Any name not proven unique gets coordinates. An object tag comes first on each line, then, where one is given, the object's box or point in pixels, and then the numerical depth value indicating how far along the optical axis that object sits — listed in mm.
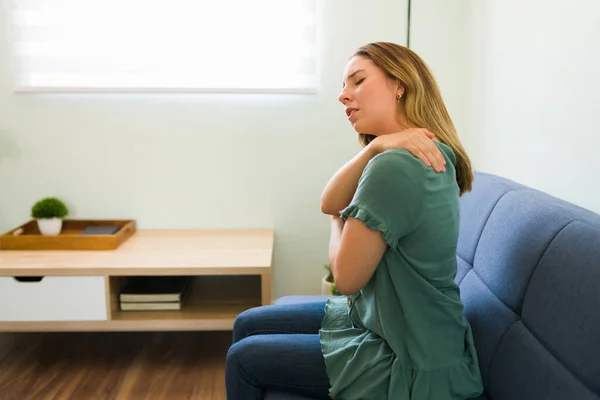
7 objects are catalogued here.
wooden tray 2416
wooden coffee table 2209
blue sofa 1056
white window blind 2559
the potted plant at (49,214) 2520
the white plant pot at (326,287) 2504
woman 1202
